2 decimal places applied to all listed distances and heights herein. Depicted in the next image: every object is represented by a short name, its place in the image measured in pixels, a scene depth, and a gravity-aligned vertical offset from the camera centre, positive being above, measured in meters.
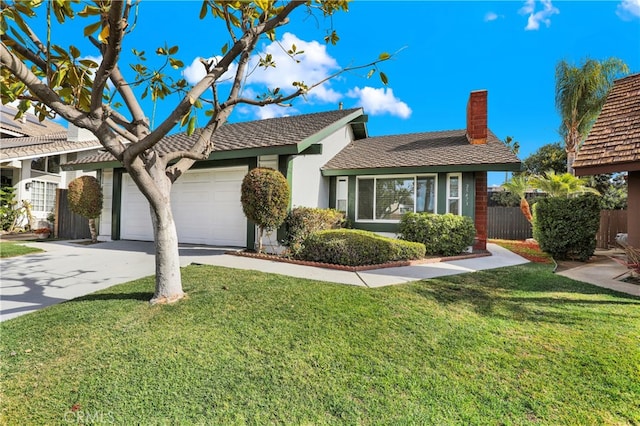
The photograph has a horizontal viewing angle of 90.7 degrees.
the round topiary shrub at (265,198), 8.52 +0.56
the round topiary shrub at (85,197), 11.32 +0.67
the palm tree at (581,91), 18.16 +7.64
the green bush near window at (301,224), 9.40 -0.17
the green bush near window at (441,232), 9.45 -0.37
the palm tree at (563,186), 10.21 +1.17
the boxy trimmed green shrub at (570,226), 8.96 -0.13
